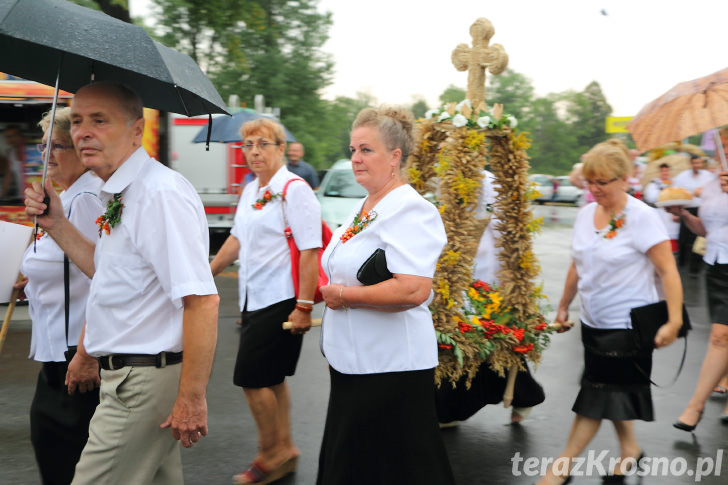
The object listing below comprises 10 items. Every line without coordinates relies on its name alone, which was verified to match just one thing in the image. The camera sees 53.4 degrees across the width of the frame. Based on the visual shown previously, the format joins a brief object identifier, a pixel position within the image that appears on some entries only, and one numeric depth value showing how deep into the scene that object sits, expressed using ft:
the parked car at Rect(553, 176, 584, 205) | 125.49
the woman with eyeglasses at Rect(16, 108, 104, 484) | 9.59
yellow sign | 91.09
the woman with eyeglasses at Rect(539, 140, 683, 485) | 12.91
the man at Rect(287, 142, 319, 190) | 38.19
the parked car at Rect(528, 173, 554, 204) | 124.67
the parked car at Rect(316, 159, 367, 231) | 40.65
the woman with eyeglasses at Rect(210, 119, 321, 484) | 13.64
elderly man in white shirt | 7.75
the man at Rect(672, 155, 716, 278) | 38.60
